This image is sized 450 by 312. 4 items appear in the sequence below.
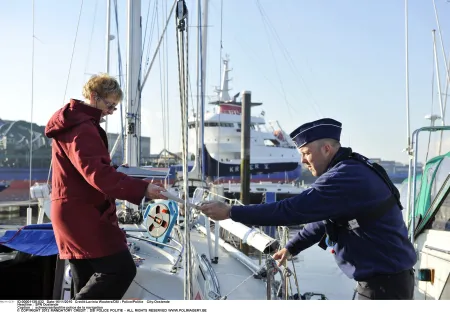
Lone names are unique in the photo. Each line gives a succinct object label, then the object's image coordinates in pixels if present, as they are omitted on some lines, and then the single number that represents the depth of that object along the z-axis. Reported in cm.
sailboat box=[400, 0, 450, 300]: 349
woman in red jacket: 184
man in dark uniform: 183
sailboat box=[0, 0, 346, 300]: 255
